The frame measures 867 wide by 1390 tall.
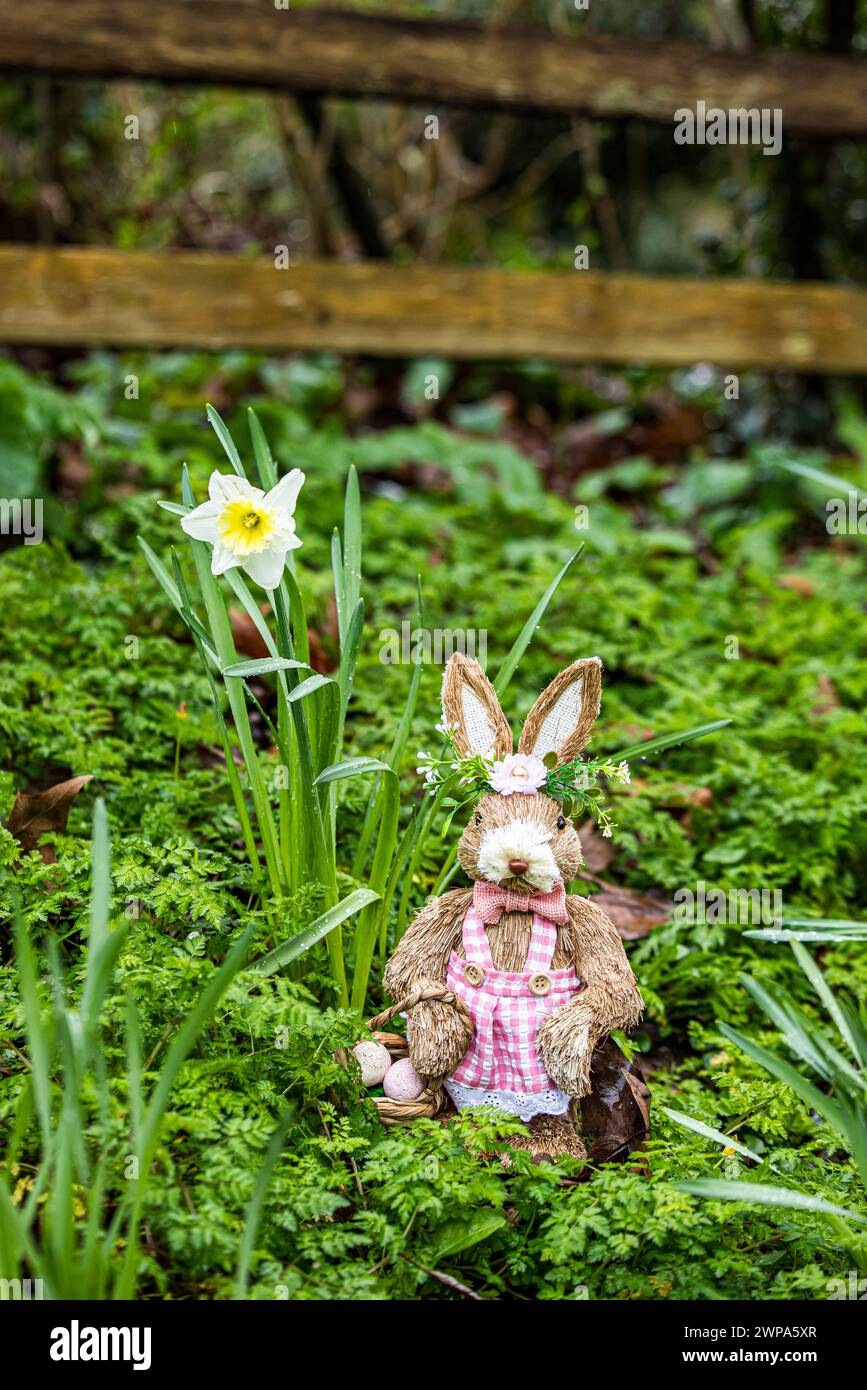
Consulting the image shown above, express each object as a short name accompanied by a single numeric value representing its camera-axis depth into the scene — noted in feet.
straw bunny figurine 5.72
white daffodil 5.67
